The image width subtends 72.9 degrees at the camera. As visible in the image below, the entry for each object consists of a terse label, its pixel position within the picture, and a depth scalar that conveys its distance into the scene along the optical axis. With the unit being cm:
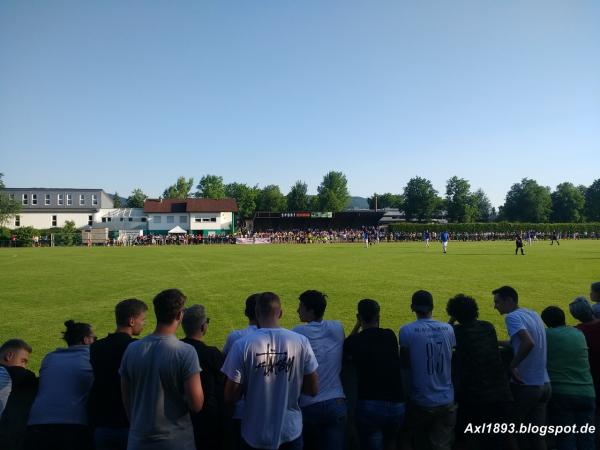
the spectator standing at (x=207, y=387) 361
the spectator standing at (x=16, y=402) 398
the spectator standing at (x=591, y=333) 467
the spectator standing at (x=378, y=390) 390
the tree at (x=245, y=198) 10438
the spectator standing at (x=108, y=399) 353
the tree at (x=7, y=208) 6419
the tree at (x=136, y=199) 10675
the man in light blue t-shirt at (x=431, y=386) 405
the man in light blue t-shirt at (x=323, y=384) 381
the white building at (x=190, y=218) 7519
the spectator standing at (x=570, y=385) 436
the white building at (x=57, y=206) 7294
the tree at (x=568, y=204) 10850
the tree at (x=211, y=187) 11219
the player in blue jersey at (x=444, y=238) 3598
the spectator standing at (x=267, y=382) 324
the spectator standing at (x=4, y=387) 364
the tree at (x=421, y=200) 10675
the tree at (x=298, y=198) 10725
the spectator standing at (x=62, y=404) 350
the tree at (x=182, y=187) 11356
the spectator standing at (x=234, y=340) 378
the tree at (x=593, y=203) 10912
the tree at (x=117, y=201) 12614
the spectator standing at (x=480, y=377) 413
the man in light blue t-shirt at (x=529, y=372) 430
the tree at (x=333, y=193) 10694
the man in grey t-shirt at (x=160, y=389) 304
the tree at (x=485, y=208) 14011
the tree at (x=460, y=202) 10431
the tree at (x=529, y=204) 10788
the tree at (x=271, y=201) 10500
